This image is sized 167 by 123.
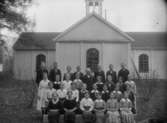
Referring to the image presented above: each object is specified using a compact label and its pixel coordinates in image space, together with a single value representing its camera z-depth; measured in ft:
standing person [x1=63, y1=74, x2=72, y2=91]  28.76
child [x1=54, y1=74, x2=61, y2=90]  28.61
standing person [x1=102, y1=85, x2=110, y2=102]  27.58
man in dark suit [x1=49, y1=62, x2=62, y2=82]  30.68
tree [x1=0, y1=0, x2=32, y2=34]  67.55
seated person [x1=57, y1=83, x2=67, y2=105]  27.27
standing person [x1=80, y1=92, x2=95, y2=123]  25.23
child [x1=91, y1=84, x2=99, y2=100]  27.16
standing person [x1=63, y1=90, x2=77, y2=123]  25.18
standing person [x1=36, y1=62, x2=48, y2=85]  32.14
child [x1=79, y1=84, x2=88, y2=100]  27.81
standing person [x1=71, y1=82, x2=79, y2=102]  26.99
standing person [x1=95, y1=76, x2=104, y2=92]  28.63
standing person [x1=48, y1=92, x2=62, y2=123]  25.21
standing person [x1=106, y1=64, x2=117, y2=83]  31.30
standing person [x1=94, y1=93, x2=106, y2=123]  25.29
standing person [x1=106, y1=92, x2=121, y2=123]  24.94
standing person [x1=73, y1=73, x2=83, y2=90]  28.27
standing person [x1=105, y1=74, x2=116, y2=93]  28.40
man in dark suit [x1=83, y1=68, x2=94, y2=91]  30.14
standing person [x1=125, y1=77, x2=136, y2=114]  27.81
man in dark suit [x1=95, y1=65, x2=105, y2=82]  30.95
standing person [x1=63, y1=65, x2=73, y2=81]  29.91
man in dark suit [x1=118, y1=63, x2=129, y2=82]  31.94
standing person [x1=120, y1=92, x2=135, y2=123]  25.08
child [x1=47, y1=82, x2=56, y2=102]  27.45
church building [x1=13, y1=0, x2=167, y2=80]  68.18
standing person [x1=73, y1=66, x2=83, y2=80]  30.56
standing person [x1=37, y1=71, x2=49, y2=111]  28.98
